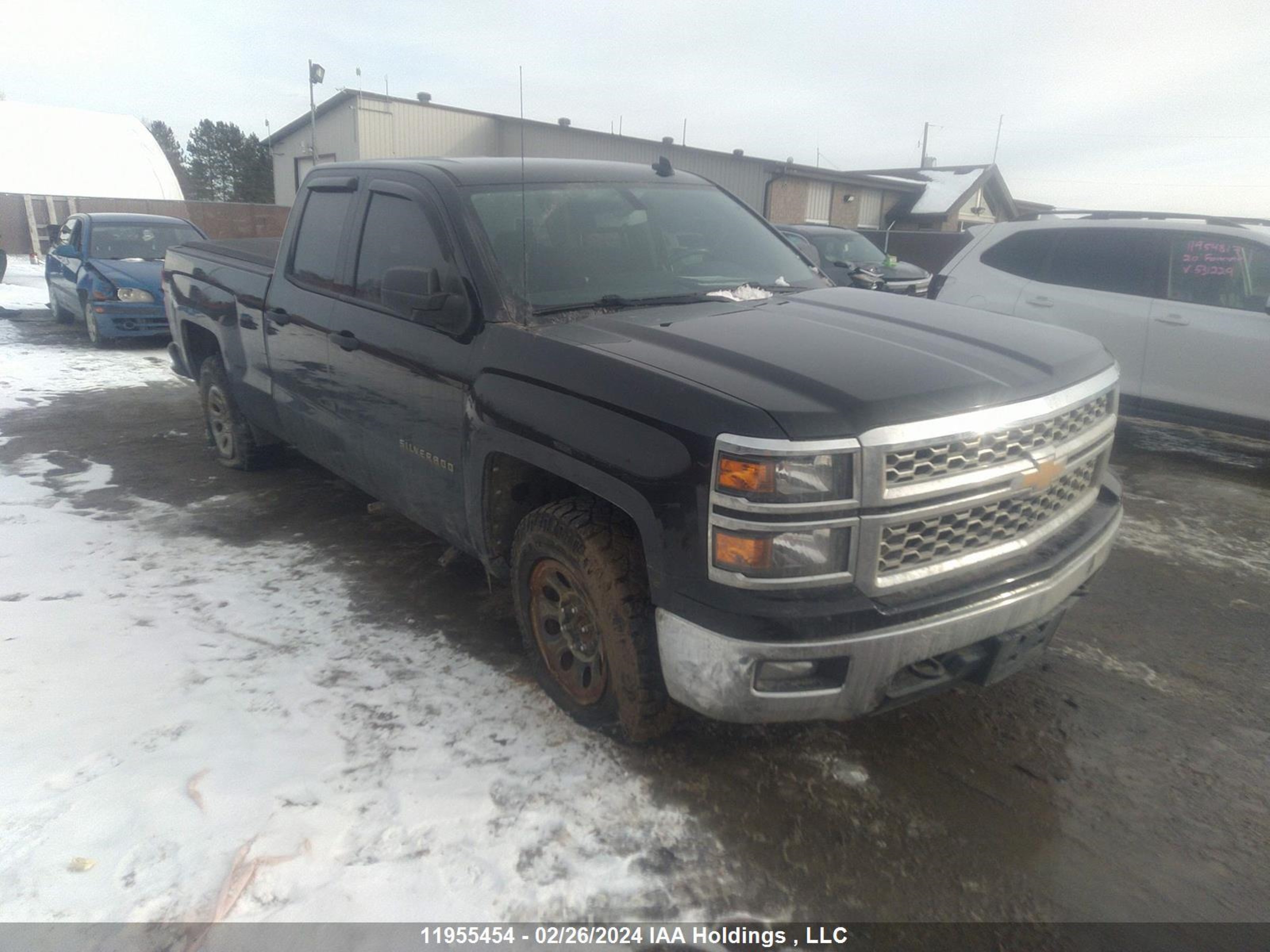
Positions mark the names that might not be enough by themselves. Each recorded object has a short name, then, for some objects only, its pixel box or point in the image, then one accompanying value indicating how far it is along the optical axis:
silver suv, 5.89
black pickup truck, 2.22
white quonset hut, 29.64
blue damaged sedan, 10.29
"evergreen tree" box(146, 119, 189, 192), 82.12
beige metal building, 26.72
